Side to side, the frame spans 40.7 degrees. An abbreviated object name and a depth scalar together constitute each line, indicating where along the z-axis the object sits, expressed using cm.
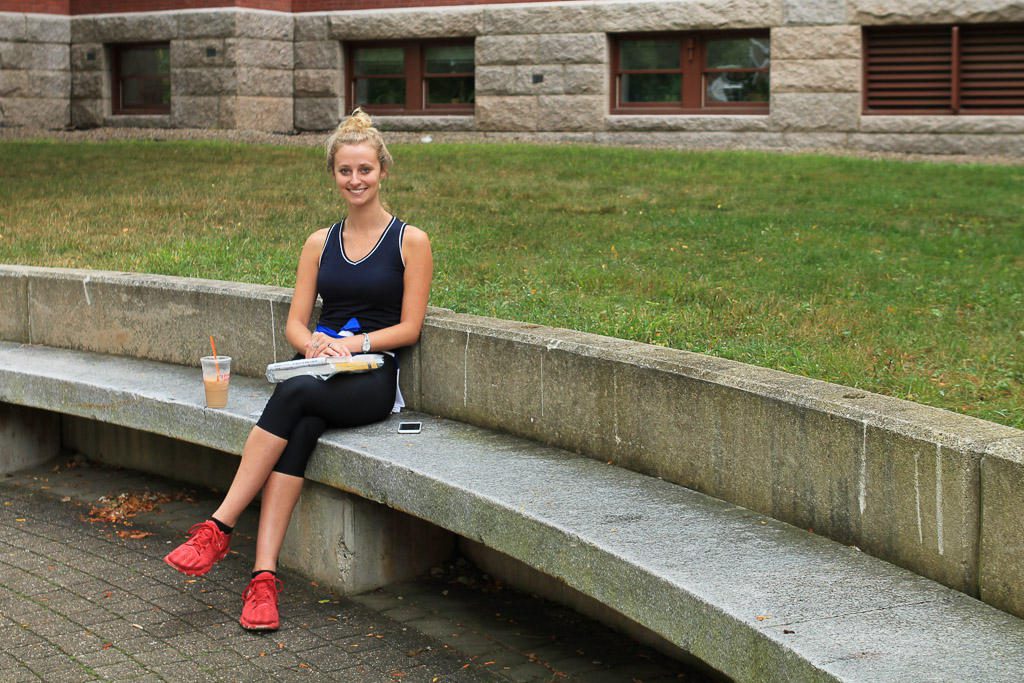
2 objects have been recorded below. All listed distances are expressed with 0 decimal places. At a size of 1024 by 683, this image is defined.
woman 532
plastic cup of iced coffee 594
